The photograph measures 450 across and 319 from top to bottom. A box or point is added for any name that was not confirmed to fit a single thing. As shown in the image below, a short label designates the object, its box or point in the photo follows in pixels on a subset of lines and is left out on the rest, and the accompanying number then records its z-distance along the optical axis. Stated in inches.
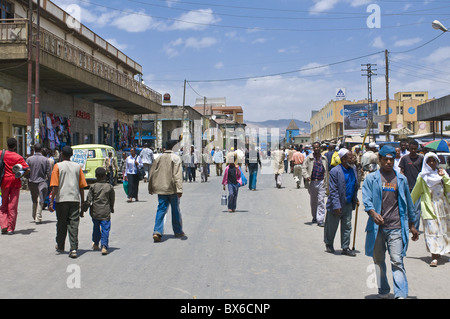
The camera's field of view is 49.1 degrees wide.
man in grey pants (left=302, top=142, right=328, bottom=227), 410.3
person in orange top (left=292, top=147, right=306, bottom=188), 788.0
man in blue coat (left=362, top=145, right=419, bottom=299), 204.5
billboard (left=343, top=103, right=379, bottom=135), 3058.6
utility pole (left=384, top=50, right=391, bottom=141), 1555.6
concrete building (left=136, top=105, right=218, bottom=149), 2170.3
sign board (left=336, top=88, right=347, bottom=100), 3479.3
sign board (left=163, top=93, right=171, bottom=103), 2341.3
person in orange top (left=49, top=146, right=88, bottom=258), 298.7
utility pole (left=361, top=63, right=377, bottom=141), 2097.7
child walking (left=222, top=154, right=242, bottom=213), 491.8
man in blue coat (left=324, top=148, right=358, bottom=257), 294.5
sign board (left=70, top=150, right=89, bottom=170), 809.5
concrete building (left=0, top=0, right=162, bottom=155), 778.2
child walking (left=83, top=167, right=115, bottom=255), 300.0
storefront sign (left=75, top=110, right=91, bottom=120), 1177.4
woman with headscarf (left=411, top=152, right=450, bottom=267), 279.3
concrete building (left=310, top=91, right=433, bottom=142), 3334.2
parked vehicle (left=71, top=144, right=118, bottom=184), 805.9
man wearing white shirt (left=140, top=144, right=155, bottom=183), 690.2
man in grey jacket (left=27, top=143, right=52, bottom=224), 421.1
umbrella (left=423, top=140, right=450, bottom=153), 475.8
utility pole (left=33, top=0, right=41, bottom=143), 762.8
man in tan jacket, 340.5
